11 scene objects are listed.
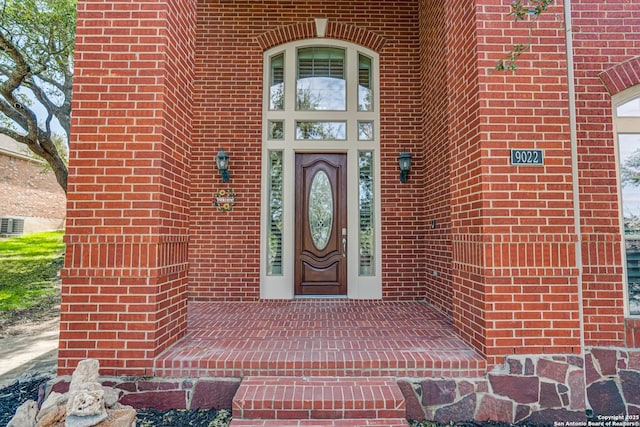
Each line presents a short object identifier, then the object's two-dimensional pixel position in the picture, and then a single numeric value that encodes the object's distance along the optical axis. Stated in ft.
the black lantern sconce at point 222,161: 15.79
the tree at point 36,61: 19.66
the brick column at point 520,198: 8.66
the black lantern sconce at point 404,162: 15.89
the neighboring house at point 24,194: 41.55
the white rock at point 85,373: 7.39
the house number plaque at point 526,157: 8.89
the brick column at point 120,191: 8.56
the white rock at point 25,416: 7.11
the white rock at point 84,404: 6.55
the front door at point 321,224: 16.55
